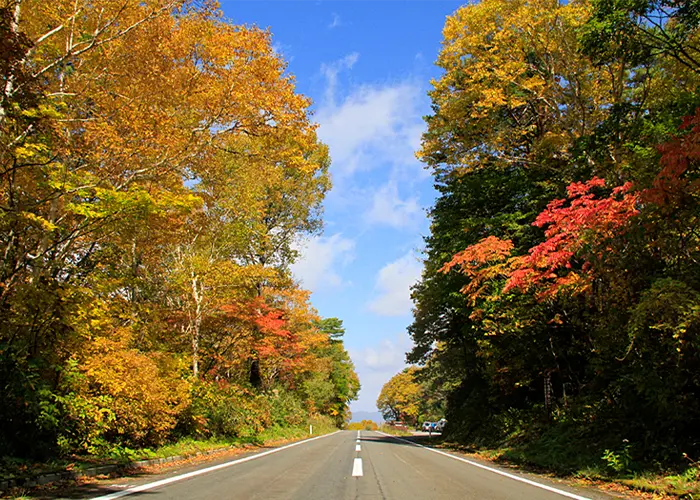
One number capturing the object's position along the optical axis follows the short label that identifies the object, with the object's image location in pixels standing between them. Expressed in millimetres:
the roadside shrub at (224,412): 14045
